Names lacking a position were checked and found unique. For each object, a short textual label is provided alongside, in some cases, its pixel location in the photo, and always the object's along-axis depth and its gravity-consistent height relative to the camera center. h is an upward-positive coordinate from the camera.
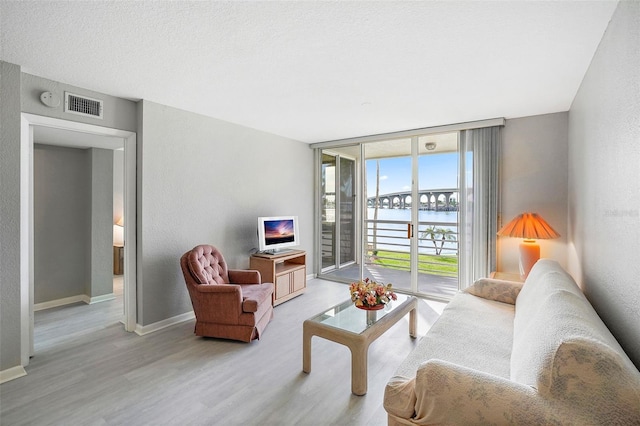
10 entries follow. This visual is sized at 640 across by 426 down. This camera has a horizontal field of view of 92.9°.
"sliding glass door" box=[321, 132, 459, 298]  4.46 +0.01
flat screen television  4.11 -0.29
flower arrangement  2.58 -0.71
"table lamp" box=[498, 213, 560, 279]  3.21 -0.22
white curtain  3.79 +0.14
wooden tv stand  3.98 -0.81
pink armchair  2.87 -0.89
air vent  2.70 +0.99
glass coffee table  2.11 -0.88
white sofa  1.04 -0.69
